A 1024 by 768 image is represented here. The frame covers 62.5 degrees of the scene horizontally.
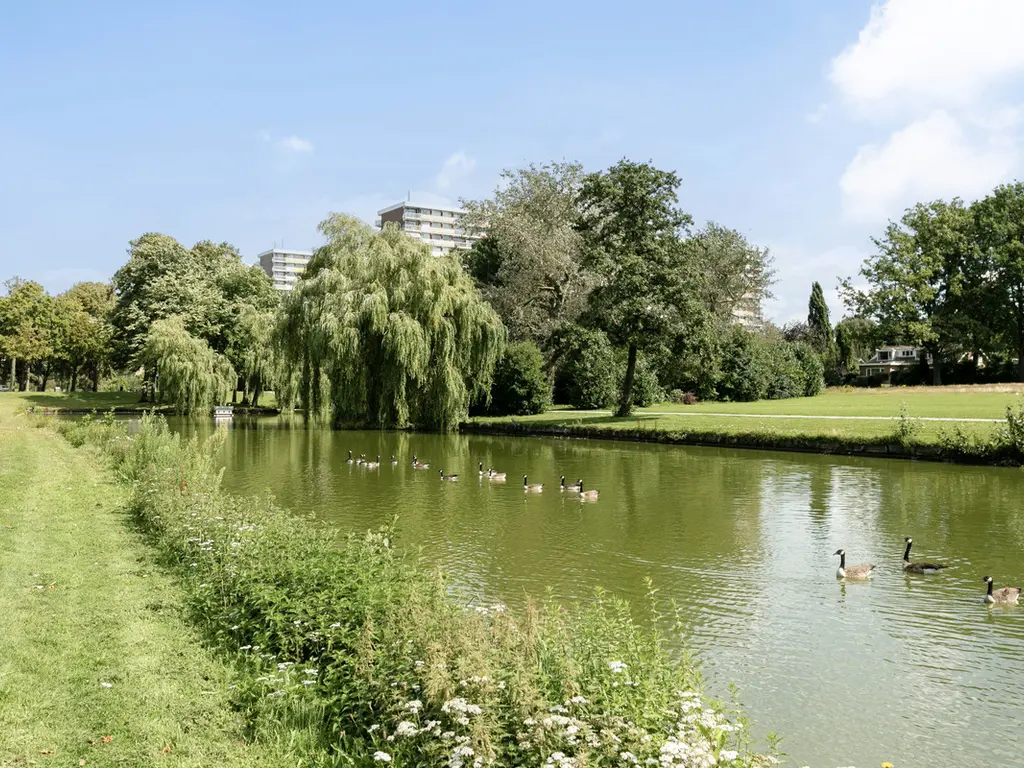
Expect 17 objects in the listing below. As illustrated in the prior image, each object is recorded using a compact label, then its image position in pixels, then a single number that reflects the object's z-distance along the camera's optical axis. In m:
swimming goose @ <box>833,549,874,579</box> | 12.75
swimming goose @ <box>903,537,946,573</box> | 13.14
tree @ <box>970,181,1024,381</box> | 66.62
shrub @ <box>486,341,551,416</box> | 46.91
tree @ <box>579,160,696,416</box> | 40.50
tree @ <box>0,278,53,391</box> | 72.56
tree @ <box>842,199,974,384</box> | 68.62
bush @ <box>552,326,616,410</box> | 49.69
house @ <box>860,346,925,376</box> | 93.06
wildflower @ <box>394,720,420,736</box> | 5.19
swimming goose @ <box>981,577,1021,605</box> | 11.28
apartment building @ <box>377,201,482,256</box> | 165.12
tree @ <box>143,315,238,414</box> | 49.44
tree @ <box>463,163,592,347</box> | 48.78
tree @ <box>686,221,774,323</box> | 66.69
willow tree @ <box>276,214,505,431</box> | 37.50
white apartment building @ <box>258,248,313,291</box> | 193.00
